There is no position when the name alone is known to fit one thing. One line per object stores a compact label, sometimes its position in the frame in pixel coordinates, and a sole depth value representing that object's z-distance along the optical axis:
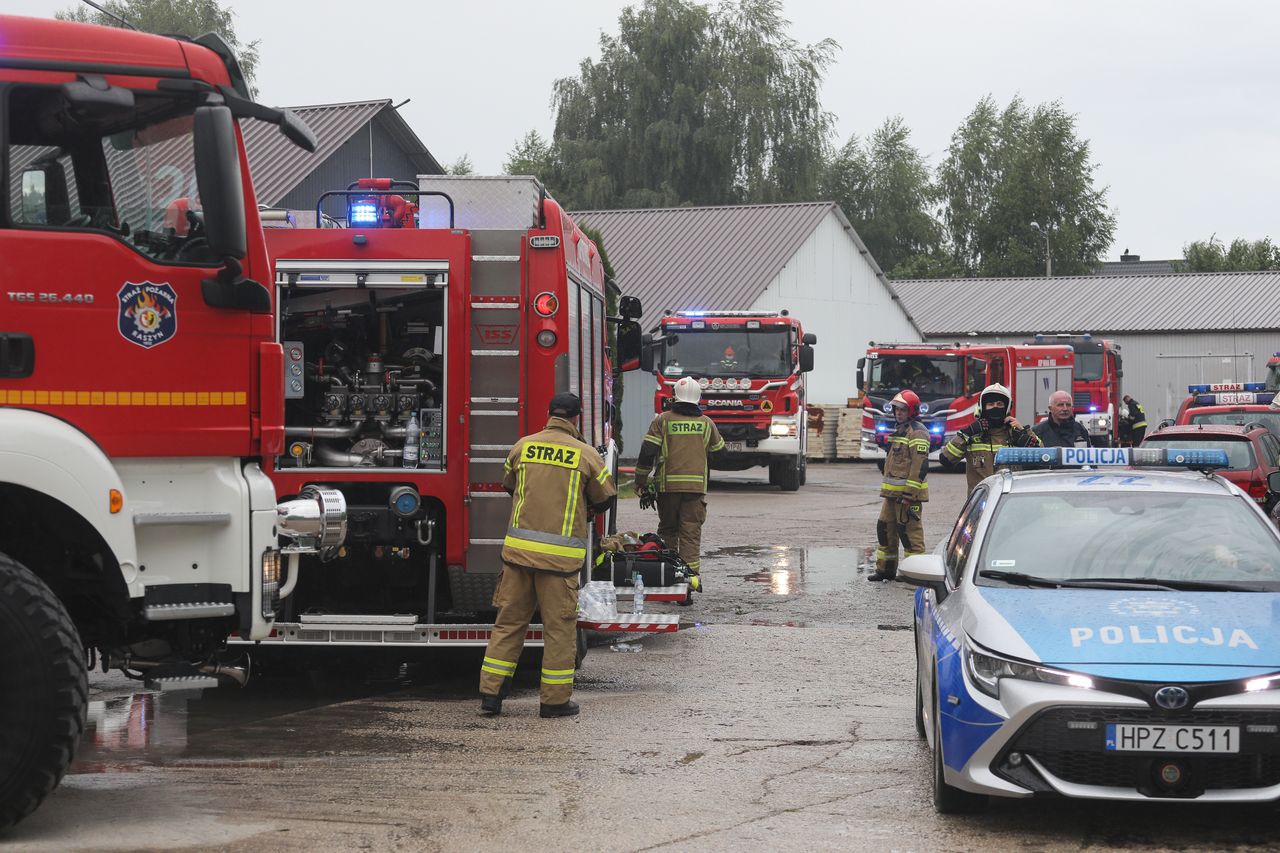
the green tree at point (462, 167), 89.00
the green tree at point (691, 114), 57.34
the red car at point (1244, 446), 15.88
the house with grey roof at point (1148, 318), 51.50
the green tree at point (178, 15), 52.88
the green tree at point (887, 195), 74.06
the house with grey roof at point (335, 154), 30.89
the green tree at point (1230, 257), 83.75
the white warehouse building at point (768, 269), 41.38
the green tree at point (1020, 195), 78.06
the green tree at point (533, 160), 60.03
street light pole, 76.25
